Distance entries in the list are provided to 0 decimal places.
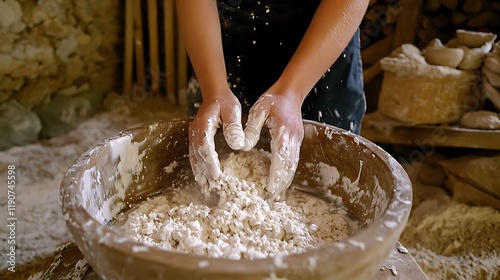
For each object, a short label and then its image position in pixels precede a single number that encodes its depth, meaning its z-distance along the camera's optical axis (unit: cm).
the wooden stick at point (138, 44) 299
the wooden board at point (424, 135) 211
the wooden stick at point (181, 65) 305
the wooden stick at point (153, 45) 297
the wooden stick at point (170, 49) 296
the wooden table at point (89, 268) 89
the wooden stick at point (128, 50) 296
